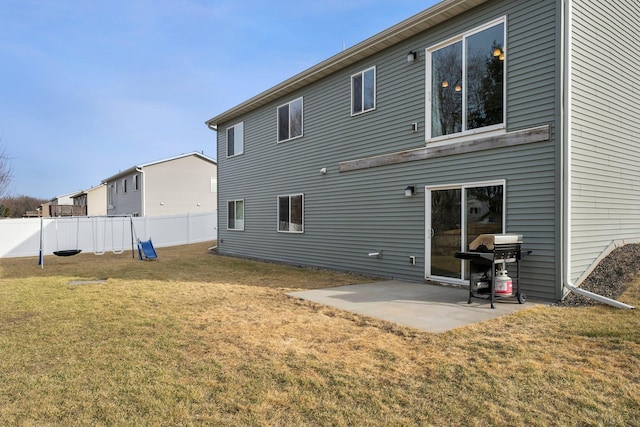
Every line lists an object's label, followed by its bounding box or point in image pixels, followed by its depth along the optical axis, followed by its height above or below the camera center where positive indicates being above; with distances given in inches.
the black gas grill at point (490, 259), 220.5 -29.3
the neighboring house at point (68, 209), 1350.9 -8.2
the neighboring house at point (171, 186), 986.7 +55.5
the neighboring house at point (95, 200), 1619.1 +28.9
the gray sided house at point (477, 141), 239.5 +50.2
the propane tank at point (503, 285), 229.1 -45.1
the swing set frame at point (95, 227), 642.3 -33.7
